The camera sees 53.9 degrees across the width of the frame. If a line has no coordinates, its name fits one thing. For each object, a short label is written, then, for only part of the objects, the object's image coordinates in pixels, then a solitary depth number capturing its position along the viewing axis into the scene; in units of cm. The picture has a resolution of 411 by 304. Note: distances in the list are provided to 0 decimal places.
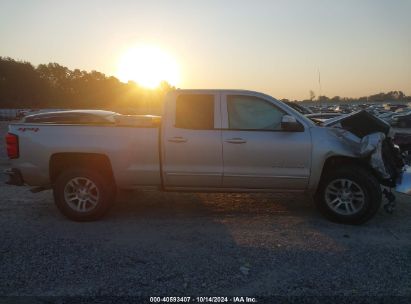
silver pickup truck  570
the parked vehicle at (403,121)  3234
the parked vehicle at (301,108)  1725
